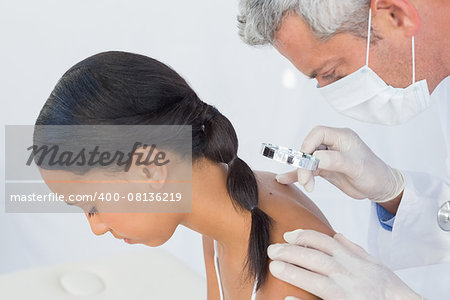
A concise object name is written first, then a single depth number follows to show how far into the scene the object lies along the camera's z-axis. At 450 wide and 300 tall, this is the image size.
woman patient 1.10
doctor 1.16
